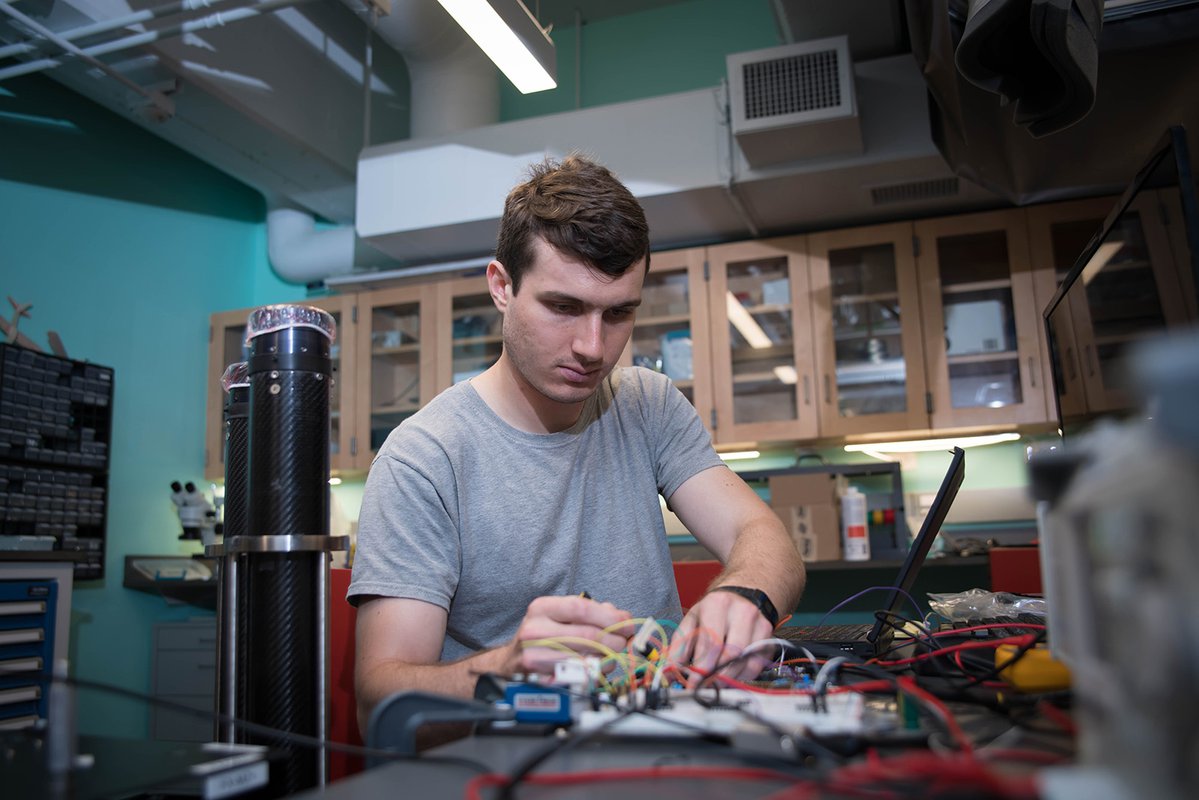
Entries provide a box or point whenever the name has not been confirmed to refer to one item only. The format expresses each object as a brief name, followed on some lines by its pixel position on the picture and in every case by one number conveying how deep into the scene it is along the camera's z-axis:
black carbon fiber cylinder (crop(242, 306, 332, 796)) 0.76
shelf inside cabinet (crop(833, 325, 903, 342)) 3.25
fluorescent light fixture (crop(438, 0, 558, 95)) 2.25
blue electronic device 0.63
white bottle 3.10
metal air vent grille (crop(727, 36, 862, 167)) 2.75
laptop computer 1.15
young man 1.14
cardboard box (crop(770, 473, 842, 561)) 3.12
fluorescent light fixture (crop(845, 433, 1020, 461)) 3.28
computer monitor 0.71
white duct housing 2.93
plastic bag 1.18
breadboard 0.57
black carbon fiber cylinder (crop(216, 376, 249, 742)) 0.76
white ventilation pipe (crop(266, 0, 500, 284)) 3.52
